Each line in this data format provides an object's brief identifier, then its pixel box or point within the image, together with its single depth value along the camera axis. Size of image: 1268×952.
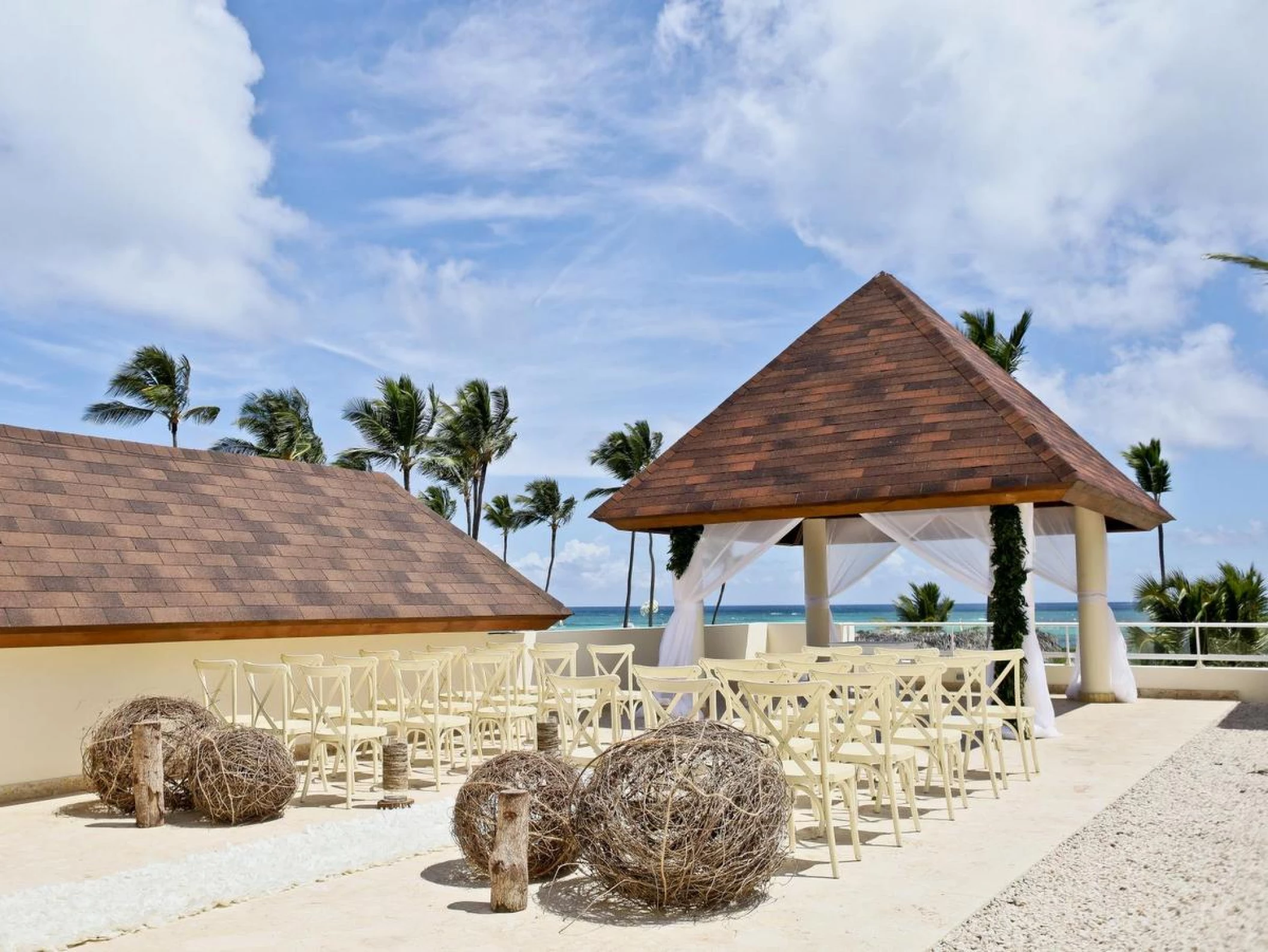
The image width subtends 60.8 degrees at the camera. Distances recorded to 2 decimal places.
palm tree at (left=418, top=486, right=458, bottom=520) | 44.88
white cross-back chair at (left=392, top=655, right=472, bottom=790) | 8.84
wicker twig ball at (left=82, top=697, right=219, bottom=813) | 7.93
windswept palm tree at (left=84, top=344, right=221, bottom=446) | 34.75
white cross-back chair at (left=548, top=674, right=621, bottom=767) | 6.78
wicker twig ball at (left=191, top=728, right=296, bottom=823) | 7.43
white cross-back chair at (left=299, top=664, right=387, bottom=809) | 8.02
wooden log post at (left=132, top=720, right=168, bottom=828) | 7.44
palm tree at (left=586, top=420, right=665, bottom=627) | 37.16
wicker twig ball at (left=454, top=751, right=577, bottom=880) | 5.70
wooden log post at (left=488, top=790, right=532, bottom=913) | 5.16
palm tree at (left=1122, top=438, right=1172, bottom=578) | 29.11
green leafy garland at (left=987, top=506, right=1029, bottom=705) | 11.94
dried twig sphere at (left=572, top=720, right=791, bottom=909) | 5.04
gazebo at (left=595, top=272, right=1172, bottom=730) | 12.29
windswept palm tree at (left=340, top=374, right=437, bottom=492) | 35.62
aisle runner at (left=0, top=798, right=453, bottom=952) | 5.00
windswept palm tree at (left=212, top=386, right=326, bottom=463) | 36.69
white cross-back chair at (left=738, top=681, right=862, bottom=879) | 5.81
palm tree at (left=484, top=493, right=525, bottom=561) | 47.38
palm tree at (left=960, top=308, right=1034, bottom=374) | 27.36
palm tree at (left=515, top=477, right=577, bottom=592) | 46.22
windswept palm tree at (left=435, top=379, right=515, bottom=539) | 36.66
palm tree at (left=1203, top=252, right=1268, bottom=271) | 13.32
